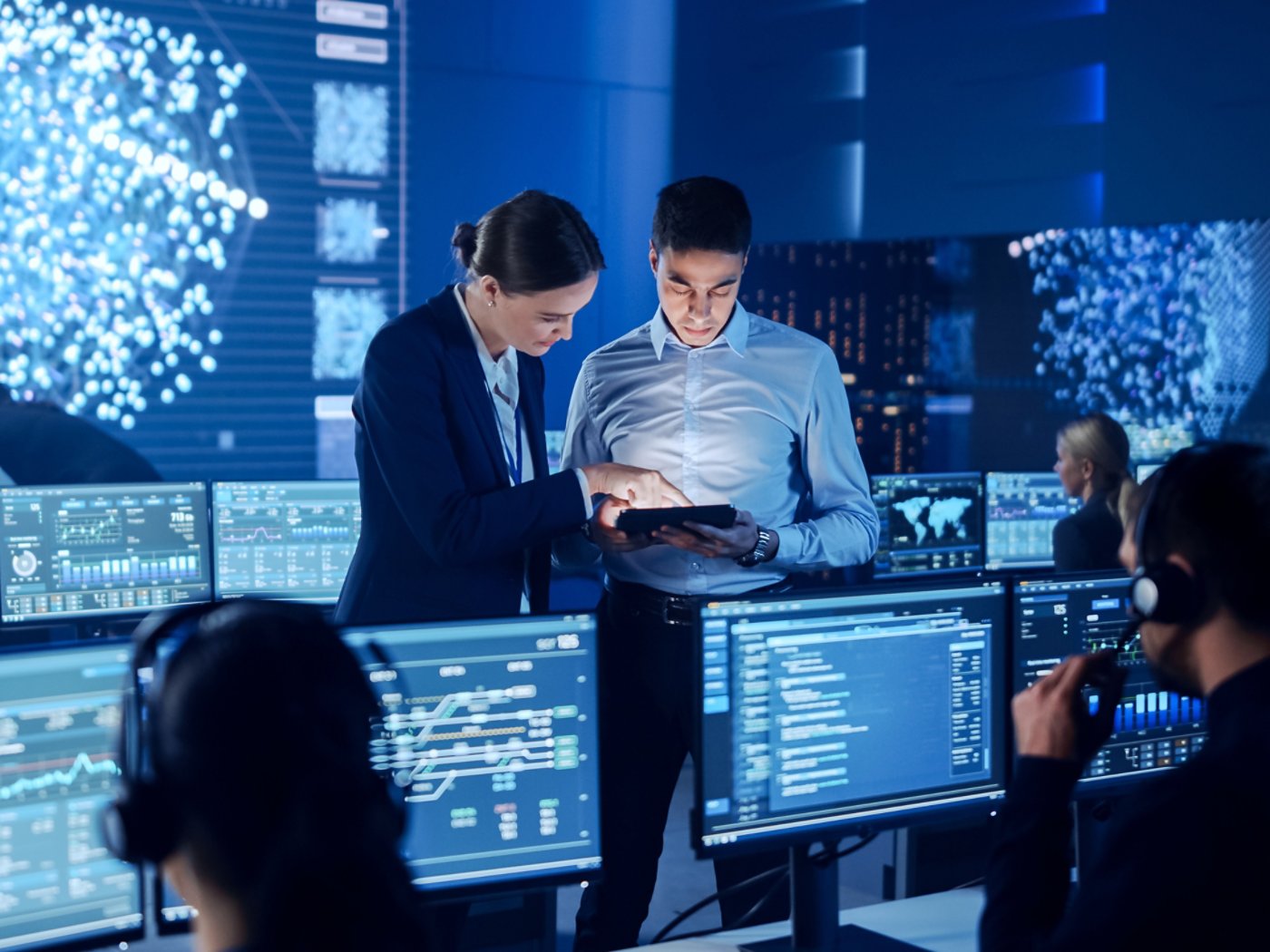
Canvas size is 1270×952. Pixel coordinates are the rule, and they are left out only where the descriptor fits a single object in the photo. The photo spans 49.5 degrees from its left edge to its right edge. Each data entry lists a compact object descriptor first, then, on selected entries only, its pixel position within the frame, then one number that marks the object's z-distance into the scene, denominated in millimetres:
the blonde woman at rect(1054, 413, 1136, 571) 3906
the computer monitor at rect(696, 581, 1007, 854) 1749
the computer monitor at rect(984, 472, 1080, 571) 4918
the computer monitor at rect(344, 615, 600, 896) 1597
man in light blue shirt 2299
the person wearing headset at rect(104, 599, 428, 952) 823
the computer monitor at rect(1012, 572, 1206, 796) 1978
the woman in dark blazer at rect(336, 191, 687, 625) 2148
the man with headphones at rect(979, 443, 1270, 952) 1097
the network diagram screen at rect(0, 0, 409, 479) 4891
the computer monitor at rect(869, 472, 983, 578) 4738
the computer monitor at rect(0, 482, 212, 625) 3832
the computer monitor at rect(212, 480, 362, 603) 4047
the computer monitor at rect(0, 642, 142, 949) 1416
